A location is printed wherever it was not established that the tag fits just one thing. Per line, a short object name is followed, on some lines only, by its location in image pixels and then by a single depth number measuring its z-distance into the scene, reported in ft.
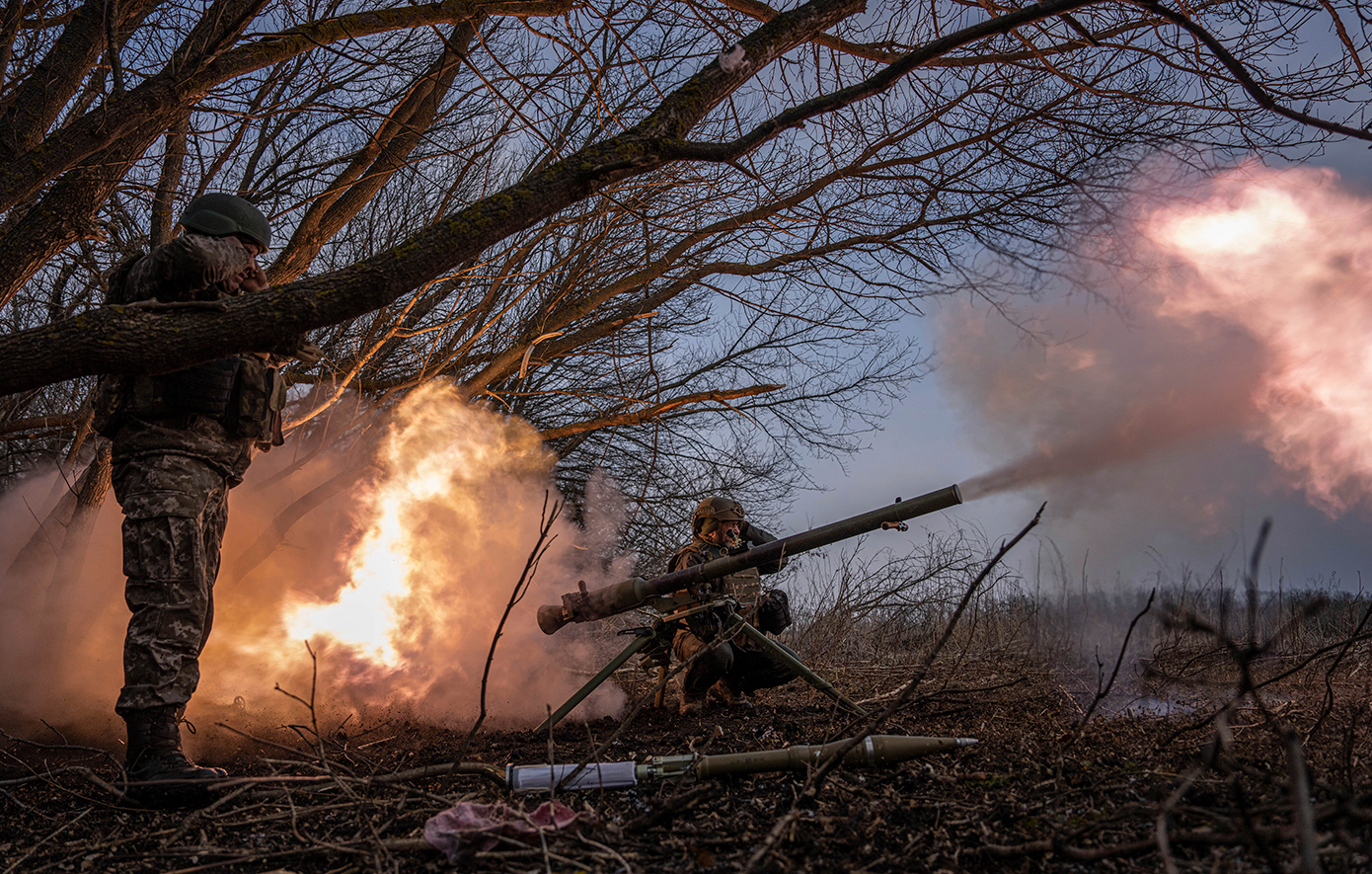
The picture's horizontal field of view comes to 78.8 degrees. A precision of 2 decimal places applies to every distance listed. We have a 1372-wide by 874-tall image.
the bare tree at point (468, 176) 10.74
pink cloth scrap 8.04
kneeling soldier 19.17
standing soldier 12.16
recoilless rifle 13.74
